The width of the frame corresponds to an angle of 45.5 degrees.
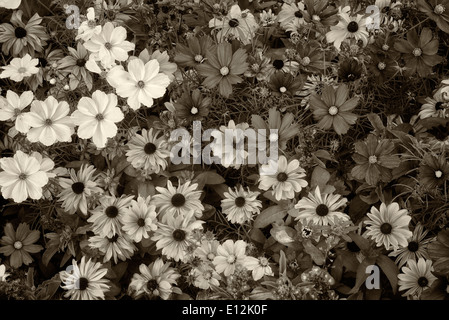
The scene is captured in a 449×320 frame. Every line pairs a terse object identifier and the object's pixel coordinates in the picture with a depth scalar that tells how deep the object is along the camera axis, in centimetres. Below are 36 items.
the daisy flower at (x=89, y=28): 134
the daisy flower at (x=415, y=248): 131
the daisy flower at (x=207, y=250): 128
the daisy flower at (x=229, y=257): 124
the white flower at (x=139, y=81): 130
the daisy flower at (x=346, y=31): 148
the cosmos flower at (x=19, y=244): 139
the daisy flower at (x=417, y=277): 125
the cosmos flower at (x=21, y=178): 127
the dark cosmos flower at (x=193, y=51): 142
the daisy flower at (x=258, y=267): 121
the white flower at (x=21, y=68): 142
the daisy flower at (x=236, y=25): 151
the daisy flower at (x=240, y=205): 131
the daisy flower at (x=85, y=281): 125
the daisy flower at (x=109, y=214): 131
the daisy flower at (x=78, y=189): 135
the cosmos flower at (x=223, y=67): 134
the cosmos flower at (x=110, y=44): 135
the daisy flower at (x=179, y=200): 131
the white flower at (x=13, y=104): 136
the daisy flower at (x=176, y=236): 128
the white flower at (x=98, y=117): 127
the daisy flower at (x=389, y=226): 123
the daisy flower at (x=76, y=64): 149
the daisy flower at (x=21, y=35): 155
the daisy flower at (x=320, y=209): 125
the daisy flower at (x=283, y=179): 127
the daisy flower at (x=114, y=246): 131
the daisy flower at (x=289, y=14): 157
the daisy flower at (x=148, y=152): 133
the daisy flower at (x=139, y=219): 128
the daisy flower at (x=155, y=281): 126
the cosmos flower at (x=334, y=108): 131
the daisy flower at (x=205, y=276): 123
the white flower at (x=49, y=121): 130
